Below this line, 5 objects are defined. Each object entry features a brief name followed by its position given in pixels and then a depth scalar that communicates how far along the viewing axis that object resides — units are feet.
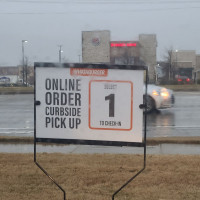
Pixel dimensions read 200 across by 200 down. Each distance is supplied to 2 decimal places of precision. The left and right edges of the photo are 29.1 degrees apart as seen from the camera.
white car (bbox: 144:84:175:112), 47.26
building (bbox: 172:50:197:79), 125.52
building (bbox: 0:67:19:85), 166.58
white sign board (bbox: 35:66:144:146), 12.50
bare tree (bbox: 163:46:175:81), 101.96
